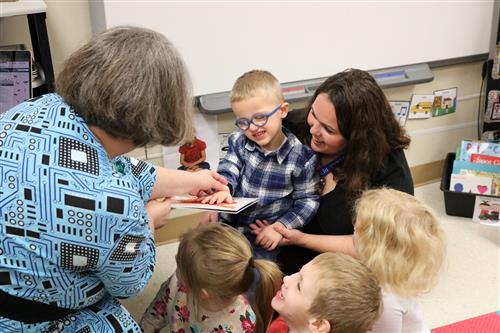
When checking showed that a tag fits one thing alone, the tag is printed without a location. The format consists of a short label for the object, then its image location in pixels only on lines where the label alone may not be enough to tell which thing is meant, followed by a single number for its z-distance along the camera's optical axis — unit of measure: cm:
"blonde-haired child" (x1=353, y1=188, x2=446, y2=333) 154
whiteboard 235
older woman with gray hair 112
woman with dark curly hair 180
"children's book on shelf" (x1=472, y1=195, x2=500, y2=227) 291
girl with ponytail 157
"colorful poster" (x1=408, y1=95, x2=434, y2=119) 311
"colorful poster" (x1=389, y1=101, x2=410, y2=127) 306
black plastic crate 294
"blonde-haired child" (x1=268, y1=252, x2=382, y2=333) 135
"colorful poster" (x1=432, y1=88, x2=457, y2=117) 317
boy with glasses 184
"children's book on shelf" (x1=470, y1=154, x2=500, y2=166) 292
